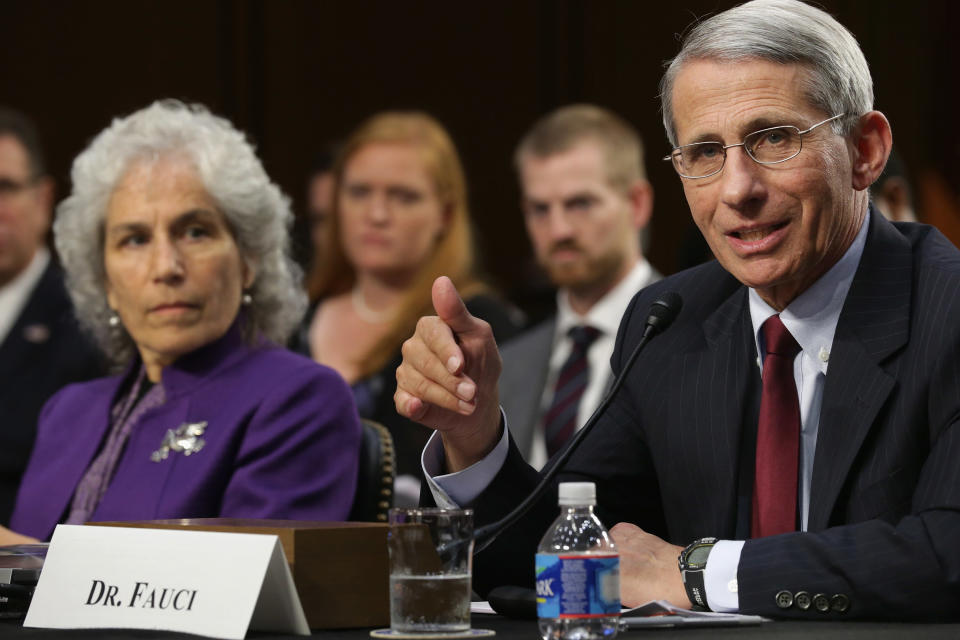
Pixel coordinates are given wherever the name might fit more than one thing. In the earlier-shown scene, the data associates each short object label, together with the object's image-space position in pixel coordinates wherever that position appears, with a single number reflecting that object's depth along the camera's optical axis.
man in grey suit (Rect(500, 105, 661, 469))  6.34
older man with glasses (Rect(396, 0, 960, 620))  3.48
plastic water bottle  3.22
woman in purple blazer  4.02
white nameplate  3.29
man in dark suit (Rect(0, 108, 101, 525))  6.25
